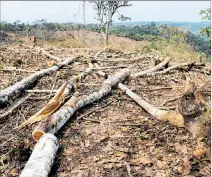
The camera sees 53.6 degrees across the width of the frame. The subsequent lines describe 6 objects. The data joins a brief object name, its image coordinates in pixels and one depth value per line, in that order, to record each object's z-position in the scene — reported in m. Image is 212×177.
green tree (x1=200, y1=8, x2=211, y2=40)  7.44
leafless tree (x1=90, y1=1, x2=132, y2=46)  13.31
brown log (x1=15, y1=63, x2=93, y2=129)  2.56
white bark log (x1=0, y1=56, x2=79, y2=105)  3.04
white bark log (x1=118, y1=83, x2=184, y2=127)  2.41
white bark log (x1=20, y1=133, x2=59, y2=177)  1.65
